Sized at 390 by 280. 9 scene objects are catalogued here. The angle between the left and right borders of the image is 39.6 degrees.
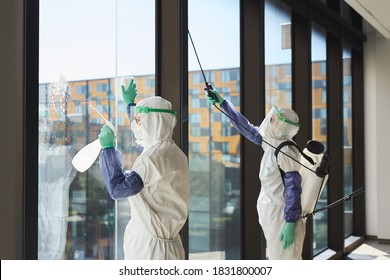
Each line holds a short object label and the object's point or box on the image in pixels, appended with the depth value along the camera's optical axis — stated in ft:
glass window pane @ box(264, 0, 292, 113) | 15.20
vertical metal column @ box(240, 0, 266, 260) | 13.70
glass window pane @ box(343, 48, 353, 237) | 23.47
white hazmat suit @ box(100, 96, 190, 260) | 7.56
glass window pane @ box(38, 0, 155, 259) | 8.11
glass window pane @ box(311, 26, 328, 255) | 19.65
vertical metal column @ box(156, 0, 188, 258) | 10.36
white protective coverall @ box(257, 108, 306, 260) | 10.84
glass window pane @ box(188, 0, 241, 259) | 11.82
